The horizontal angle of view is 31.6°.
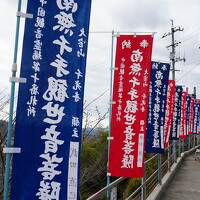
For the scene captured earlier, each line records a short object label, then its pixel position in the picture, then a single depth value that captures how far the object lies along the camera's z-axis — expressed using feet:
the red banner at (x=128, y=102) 21.63
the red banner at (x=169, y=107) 37.42
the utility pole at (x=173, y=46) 80.00
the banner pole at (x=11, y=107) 10.09
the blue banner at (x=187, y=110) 64.27
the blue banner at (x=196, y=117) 75.15
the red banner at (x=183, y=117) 56.44
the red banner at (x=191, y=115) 69.27
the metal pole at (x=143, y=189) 25.90
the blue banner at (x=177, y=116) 47.03
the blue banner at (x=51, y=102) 10.72
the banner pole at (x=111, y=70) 21.46
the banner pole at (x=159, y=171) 34.63
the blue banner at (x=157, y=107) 29.43
